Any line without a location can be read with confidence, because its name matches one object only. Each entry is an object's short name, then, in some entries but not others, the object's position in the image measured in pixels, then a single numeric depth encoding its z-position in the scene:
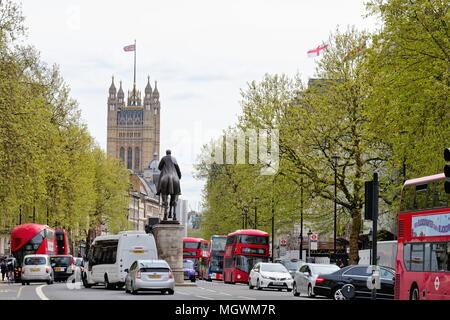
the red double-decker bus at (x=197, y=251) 88.94
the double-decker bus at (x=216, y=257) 84.12
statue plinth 53.81
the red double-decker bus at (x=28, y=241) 67.44
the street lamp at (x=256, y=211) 75.63
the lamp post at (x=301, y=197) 59.19
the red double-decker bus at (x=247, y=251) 67.62
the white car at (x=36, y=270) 56.81
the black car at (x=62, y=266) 66.44
